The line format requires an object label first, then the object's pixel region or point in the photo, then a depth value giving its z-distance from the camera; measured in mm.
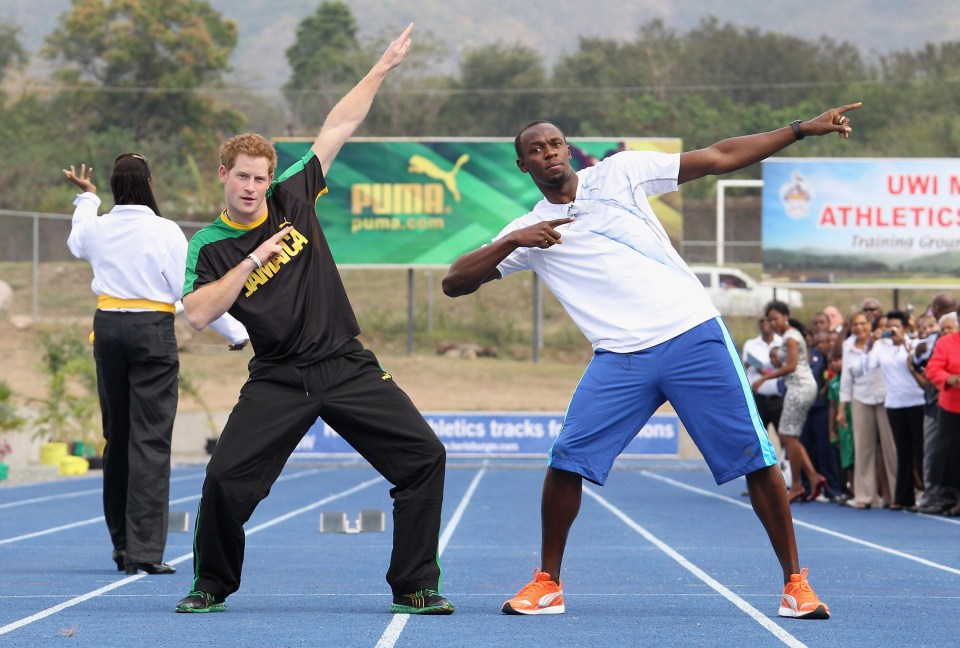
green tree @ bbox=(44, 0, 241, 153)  66438
